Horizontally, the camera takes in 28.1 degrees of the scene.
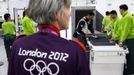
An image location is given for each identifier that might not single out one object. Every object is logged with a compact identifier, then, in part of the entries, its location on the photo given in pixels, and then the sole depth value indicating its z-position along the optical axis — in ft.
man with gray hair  2.95
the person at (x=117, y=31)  15.71
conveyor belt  13.91
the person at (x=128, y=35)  14.32
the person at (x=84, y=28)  17.01
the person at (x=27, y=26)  16.31
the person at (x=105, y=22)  21.66
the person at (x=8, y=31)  18.95
